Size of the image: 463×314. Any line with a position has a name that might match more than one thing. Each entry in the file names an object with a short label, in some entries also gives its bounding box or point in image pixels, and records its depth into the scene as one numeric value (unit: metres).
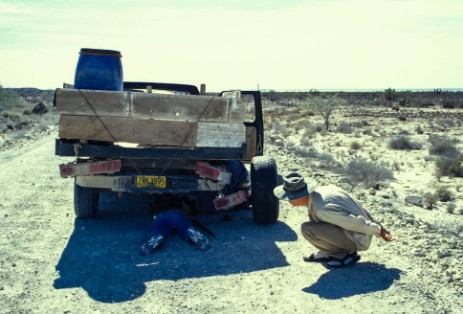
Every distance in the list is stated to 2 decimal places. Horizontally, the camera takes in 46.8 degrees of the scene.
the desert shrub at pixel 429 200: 10.01
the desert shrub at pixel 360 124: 30.78
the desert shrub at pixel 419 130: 26.52
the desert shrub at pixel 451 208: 9.64
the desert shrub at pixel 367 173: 12.27
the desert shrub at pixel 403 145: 20.20
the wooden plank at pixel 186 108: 6.38
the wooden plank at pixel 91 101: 6.34
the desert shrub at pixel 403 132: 26.12
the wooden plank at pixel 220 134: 6.50
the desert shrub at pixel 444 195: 10.81
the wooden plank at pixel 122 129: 6.39
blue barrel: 7.01
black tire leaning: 7.24
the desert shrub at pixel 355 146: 20.43
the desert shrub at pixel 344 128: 27.51
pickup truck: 6.37
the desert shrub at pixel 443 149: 17.35
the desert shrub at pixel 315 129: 27.81
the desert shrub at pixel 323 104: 31.66
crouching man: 5.44
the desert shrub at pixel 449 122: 30.41
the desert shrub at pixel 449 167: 13.90
